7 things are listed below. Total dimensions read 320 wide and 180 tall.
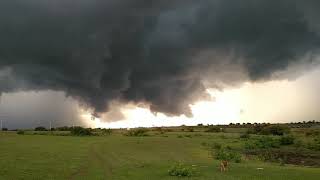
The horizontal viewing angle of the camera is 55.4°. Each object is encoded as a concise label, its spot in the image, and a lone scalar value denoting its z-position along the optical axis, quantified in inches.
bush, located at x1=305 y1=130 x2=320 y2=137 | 3900.1
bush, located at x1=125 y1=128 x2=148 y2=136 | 4224.0
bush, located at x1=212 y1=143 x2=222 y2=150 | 2631.1
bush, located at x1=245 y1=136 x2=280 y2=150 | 2700.8
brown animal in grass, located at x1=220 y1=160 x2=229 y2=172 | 1333.3
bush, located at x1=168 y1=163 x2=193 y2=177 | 1210.3
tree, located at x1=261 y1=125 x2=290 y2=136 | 4435.9
